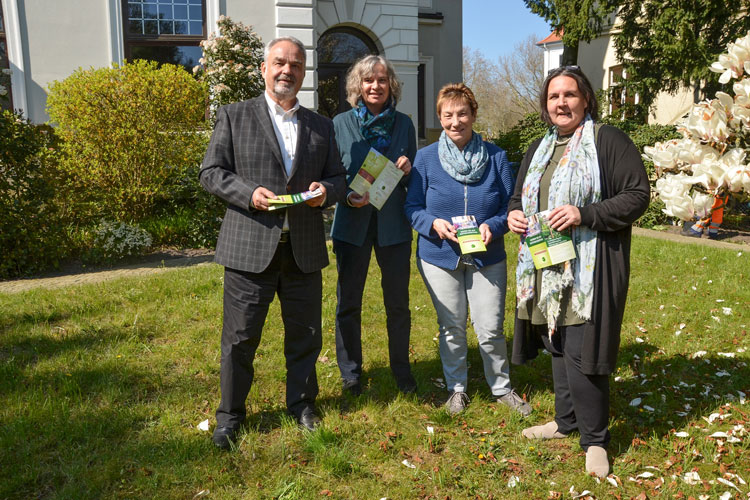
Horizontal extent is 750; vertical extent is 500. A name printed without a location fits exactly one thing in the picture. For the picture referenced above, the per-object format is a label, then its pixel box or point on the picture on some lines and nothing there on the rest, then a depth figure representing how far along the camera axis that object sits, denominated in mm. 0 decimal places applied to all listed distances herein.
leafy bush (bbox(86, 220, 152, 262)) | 7480
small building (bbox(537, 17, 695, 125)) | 18328
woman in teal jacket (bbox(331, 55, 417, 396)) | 3725
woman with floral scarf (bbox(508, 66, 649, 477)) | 2904
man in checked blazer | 3203
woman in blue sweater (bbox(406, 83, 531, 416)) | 3580
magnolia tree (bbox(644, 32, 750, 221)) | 2006
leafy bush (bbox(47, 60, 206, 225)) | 7812
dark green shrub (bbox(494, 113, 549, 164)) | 13891
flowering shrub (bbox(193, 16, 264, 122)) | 9844
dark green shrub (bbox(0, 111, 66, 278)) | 6781
